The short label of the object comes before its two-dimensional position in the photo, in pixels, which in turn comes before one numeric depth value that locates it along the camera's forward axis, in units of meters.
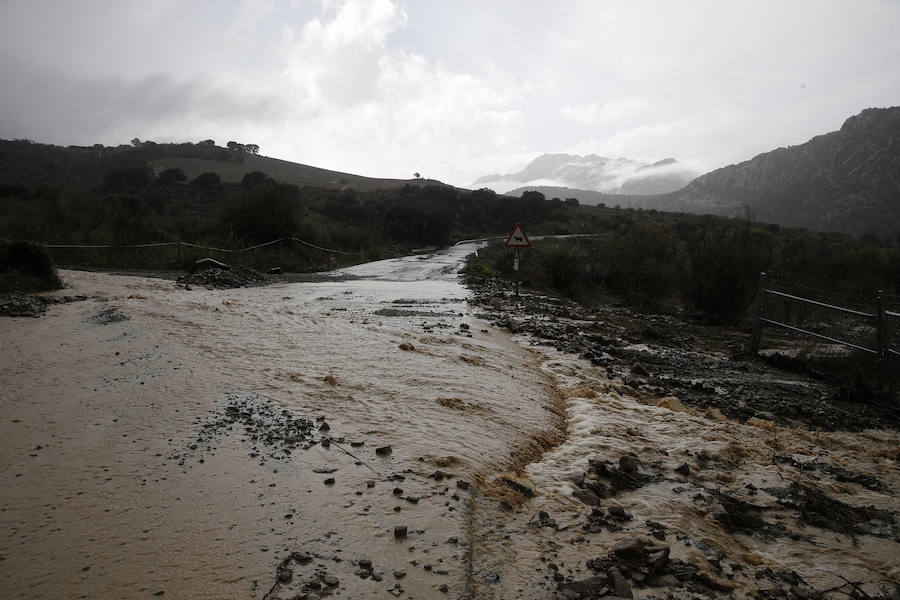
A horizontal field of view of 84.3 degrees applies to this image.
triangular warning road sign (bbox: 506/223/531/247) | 14.23
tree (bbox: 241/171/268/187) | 48.22
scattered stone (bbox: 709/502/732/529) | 3.10
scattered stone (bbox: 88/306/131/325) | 7.32
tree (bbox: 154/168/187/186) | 44.46
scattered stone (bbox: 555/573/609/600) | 2.35
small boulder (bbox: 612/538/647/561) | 2.61
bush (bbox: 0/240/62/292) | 9.18
